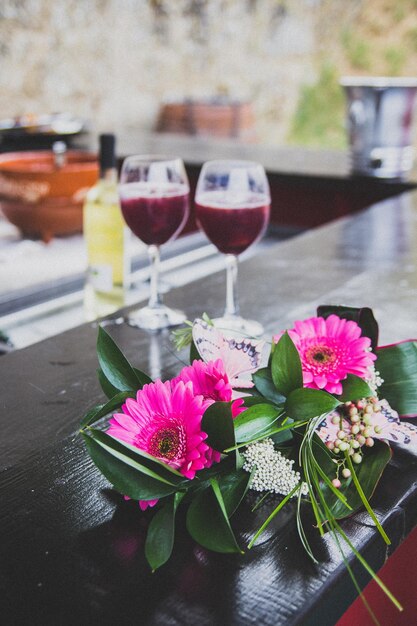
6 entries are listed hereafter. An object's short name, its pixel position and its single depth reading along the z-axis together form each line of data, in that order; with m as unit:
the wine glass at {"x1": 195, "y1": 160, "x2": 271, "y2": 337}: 0.89
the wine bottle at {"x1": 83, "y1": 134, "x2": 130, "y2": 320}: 1.13
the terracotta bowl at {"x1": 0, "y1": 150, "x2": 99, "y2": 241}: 1.45
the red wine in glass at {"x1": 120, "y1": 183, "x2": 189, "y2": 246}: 0.92
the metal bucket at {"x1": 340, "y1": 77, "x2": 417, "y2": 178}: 1.99
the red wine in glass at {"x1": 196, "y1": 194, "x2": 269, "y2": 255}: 0.89
